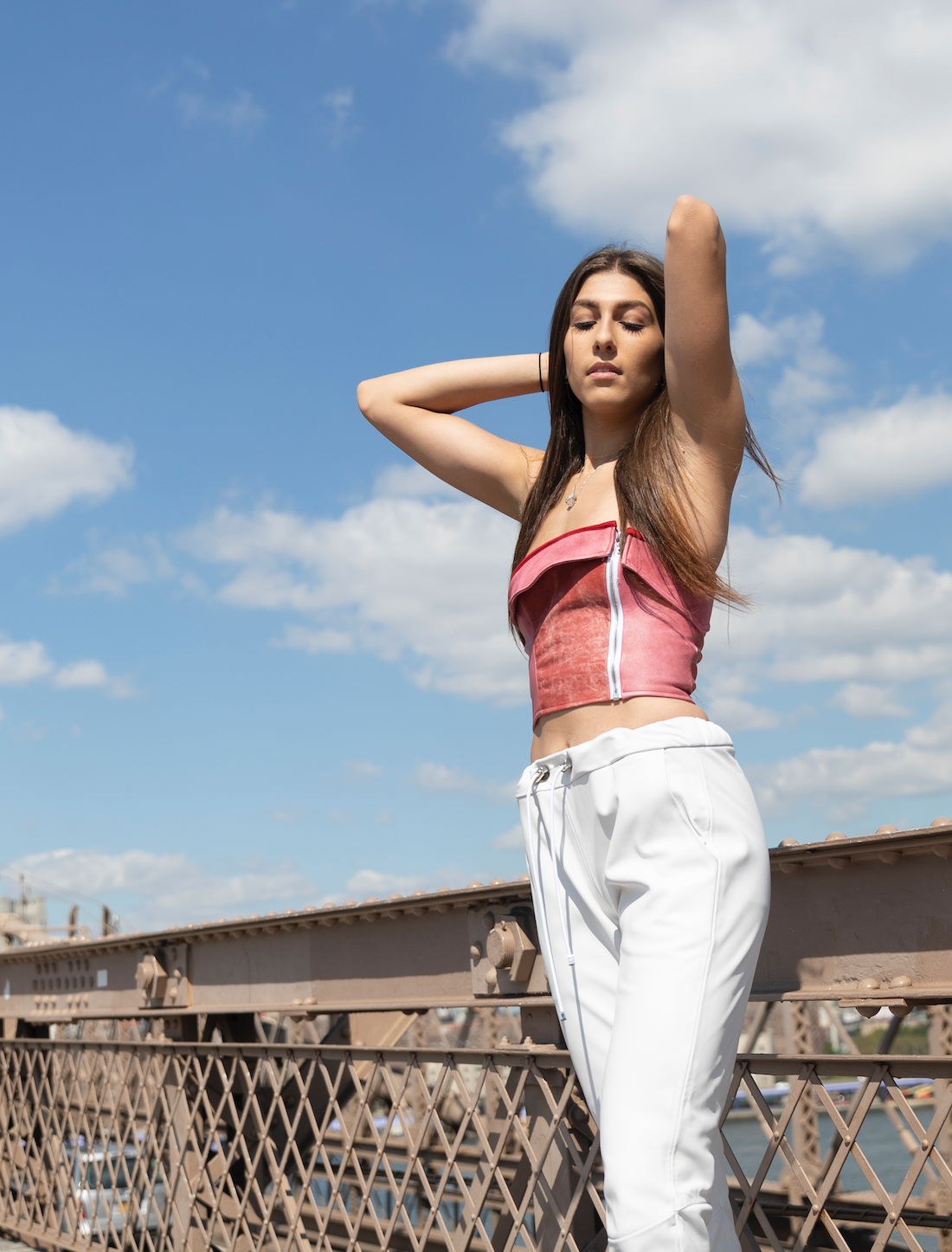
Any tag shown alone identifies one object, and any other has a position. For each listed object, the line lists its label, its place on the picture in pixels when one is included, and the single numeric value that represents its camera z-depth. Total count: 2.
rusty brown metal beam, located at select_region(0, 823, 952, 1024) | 3.33
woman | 1.86
